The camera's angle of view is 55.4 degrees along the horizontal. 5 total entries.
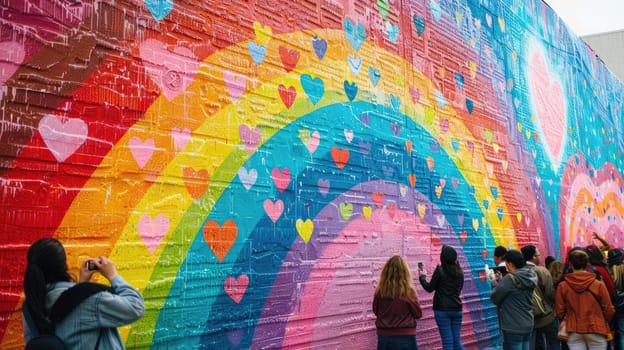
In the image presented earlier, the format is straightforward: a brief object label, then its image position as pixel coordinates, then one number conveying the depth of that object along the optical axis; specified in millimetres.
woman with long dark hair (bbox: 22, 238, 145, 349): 2754
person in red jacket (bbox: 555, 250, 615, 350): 5875
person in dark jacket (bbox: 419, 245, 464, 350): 6137
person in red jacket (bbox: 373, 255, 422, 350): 5078
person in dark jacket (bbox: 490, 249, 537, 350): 5891
